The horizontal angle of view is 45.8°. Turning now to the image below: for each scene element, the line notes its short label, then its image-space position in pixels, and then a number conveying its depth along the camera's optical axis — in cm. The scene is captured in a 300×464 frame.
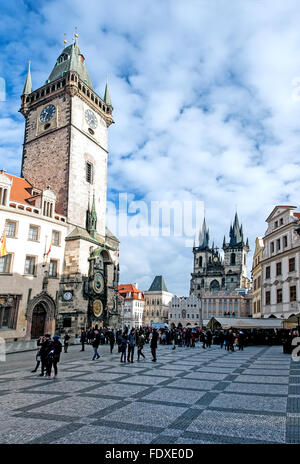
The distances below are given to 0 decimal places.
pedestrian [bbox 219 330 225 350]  2915
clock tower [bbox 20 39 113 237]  3497
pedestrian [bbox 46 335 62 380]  1264
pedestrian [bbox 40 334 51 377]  1279
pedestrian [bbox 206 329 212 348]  2790
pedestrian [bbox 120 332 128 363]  1751
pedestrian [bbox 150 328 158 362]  1748
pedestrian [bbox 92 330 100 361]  1747
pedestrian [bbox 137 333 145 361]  1853
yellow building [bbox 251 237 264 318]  4194
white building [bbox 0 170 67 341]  2688
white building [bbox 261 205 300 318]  3158
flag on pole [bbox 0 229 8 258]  2498
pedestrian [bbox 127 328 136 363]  1745
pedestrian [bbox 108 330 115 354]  2156
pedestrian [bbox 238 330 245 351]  2703
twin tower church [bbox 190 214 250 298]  13288
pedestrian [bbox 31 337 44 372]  1378
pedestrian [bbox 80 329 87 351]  2221
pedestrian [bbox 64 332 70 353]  2077
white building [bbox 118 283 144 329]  11138
